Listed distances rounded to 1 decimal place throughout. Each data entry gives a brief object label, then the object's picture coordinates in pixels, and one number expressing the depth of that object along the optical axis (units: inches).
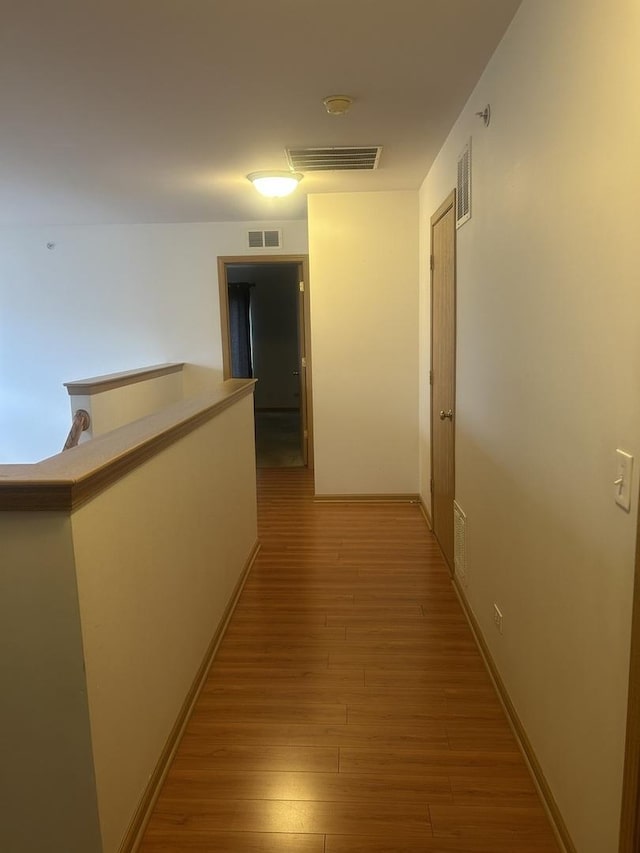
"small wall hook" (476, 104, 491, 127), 95.5
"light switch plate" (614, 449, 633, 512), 50.4
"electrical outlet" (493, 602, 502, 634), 94.6
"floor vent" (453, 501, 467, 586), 122.6
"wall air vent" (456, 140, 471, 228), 110.5
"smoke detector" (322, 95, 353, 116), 106.0
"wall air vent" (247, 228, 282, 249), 229.9
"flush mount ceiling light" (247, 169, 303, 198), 153.9
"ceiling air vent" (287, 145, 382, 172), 136.9
